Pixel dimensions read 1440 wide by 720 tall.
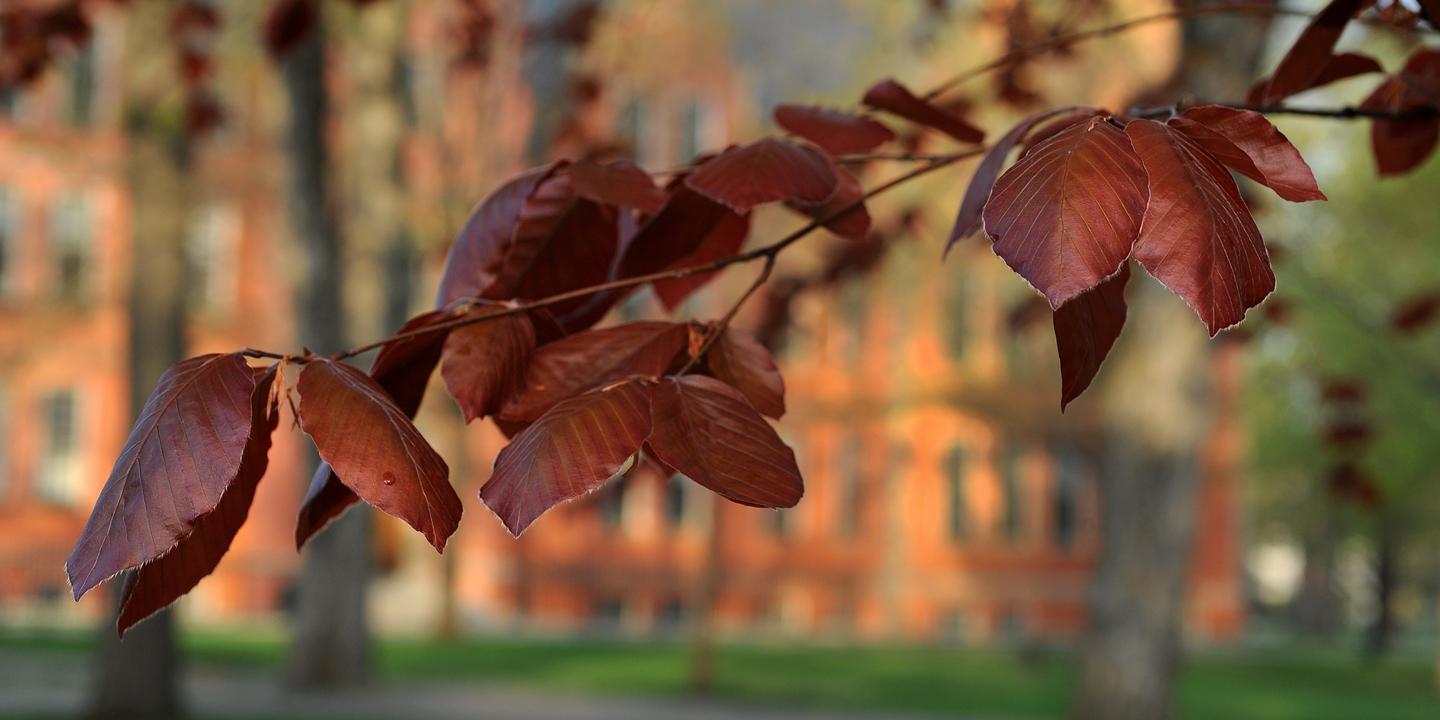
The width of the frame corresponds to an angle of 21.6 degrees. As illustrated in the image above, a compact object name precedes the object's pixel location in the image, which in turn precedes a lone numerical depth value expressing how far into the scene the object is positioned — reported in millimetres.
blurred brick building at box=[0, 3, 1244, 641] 26141
